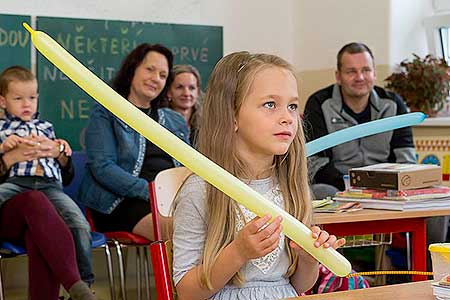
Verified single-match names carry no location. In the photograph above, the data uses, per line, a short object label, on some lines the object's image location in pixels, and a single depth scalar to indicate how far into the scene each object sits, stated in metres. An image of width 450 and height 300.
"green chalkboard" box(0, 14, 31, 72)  4.37
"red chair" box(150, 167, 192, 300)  2.62
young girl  1.68
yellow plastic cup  1.41
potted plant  4.74
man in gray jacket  4.19
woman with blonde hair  4.45
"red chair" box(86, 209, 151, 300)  3.66
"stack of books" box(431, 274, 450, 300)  1.34
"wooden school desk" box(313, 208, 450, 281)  2.60
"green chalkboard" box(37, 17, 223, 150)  4.50
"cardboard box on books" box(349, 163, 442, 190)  2.81
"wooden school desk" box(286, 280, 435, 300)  1.37
